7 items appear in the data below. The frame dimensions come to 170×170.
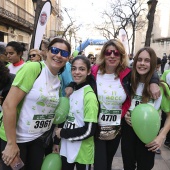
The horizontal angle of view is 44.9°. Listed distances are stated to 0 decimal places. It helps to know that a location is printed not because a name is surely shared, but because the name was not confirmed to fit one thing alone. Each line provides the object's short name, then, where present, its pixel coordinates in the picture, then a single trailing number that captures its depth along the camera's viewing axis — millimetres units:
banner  6250
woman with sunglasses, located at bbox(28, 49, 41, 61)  4327
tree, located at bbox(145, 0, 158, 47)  9499
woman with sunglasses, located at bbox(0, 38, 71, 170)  1784
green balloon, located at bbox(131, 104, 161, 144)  2066
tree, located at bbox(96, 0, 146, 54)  18834
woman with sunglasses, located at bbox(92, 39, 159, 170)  2248
